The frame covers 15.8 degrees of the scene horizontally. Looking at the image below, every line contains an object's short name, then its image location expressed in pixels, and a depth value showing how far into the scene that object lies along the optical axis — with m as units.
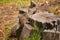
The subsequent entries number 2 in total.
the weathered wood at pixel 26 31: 4.52
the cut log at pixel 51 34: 3.96
